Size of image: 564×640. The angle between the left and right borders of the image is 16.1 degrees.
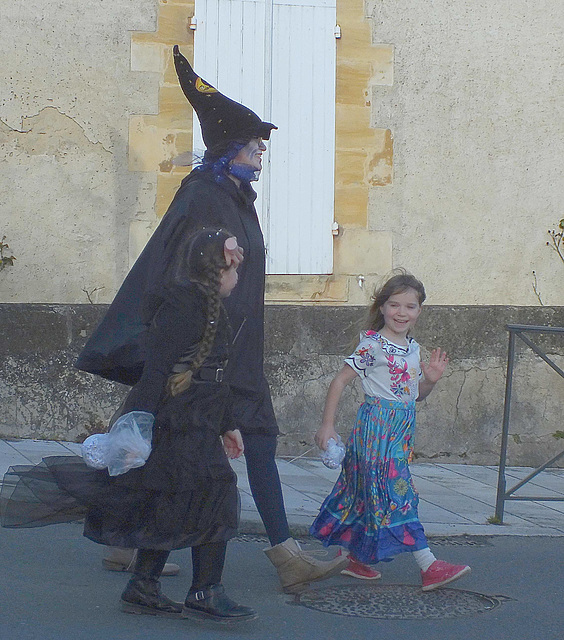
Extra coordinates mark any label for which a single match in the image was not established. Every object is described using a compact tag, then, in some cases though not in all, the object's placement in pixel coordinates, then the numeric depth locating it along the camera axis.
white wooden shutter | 14.57
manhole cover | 7.27
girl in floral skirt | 7.72
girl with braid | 6.53
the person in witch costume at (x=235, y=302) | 7.36
